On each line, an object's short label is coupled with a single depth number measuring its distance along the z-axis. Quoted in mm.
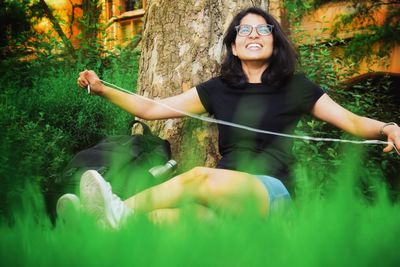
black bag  2807
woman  2939
